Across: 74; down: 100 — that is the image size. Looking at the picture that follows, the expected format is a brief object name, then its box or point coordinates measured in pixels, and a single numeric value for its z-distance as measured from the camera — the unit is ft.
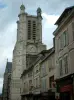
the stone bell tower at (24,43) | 310.88
